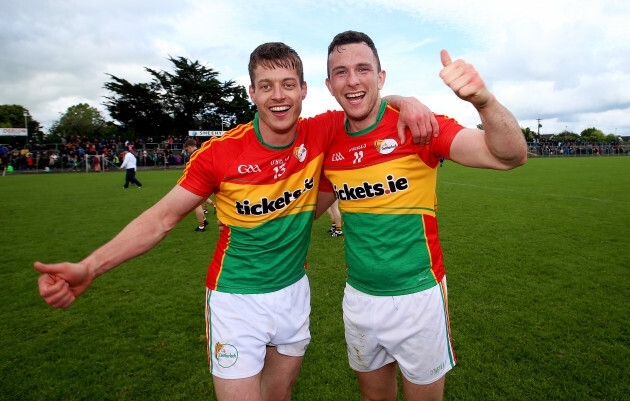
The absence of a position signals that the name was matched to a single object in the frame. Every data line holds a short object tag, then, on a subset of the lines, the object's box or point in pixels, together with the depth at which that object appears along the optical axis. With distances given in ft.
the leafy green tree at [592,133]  376.07
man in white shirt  61.93
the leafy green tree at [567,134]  336.27
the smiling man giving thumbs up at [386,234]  7.75
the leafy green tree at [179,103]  169.27
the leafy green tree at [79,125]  204.74
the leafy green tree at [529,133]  237.86
